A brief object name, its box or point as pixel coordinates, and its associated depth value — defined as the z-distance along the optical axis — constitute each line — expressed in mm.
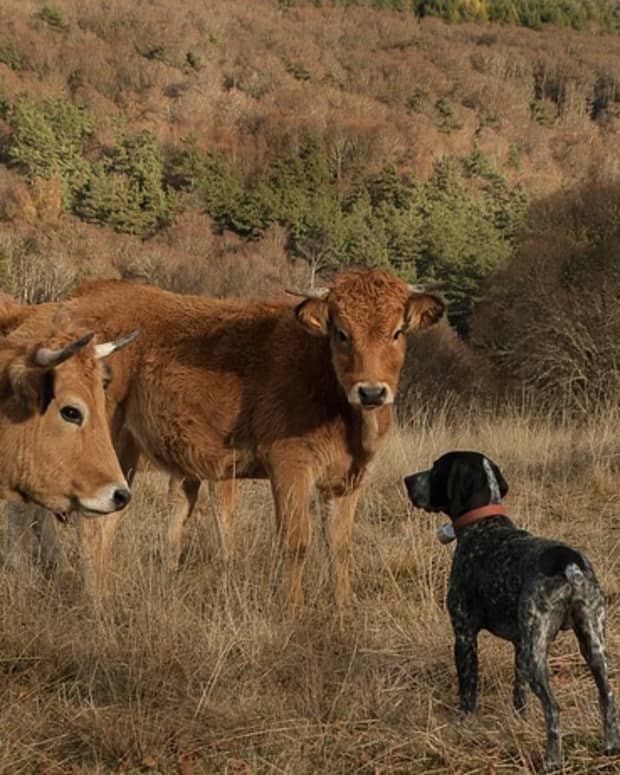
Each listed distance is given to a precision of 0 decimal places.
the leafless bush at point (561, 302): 22562
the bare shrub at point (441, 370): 27062
